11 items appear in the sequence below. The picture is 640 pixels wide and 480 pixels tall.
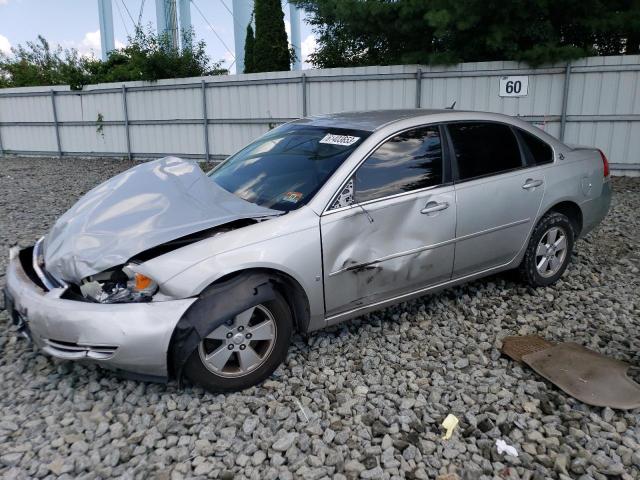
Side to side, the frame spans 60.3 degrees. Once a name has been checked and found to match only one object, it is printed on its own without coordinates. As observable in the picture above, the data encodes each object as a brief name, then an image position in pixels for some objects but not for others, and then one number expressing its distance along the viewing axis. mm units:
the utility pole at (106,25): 25578
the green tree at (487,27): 10023
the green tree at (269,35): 15766
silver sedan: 3012
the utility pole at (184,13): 25328
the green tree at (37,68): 21844
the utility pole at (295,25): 25927
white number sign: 10617
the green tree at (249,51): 17094
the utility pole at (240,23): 22266
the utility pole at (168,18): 21494
